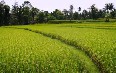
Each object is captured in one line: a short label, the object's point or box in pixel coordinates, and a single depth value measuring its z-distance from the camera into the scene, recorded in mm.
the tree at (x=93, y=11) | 67966
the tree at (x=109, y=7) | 68395
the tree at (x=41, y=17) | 57504
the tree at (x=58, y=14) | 74039
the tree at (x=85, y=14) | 80766
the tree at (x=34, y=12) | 62451
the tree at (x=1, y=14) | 49047
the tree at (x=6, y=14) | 49879
